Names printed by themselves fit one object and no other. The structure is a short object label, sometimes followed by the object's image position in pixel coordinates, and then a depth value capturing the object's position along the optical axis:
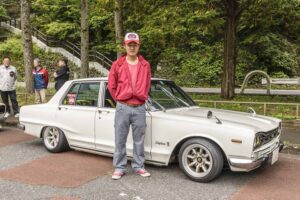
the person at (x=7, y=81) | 11.05
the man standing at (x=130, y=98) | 5.62
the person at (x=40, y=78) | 12.22
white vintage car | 5.35
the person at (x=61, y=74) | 11.73
